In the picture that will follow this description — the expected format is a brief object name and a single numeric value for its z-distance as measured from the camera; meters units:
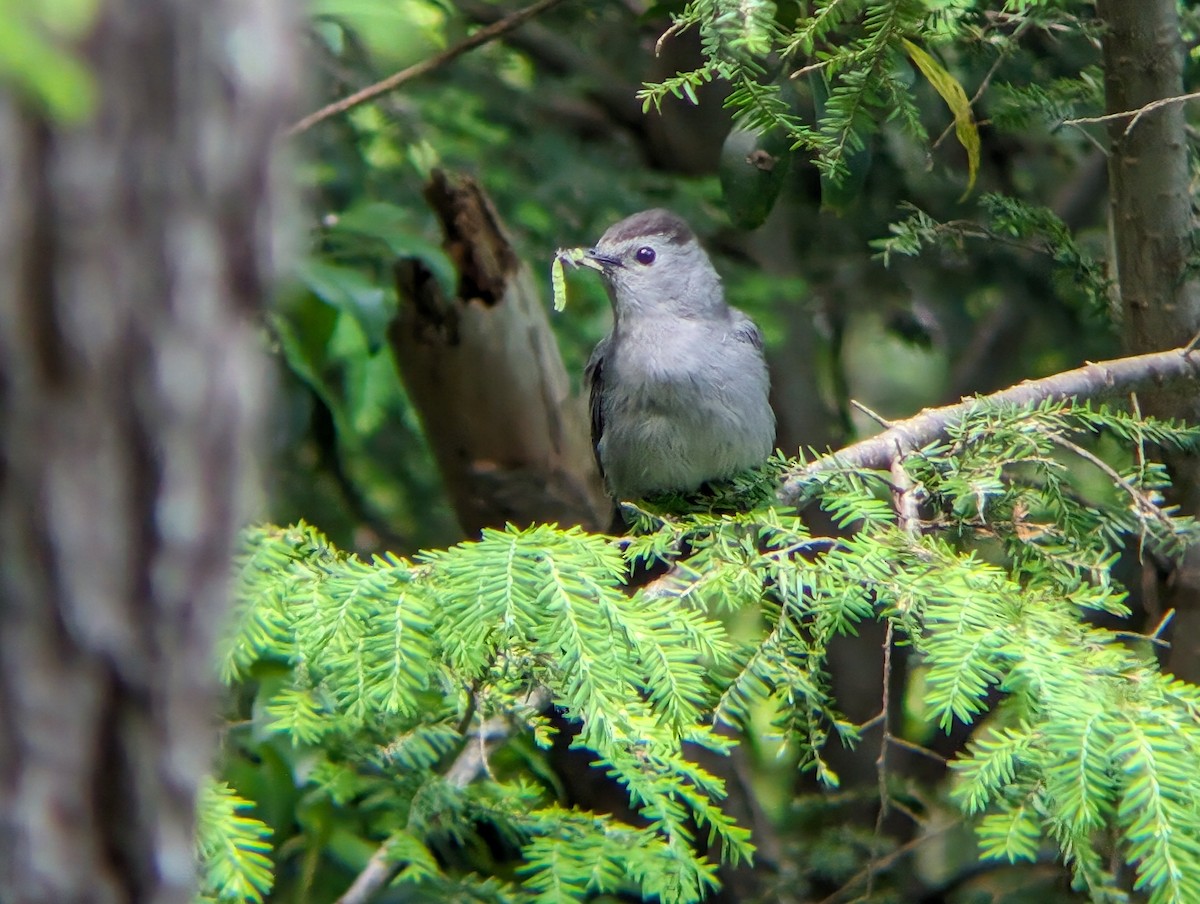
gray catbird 7.93
